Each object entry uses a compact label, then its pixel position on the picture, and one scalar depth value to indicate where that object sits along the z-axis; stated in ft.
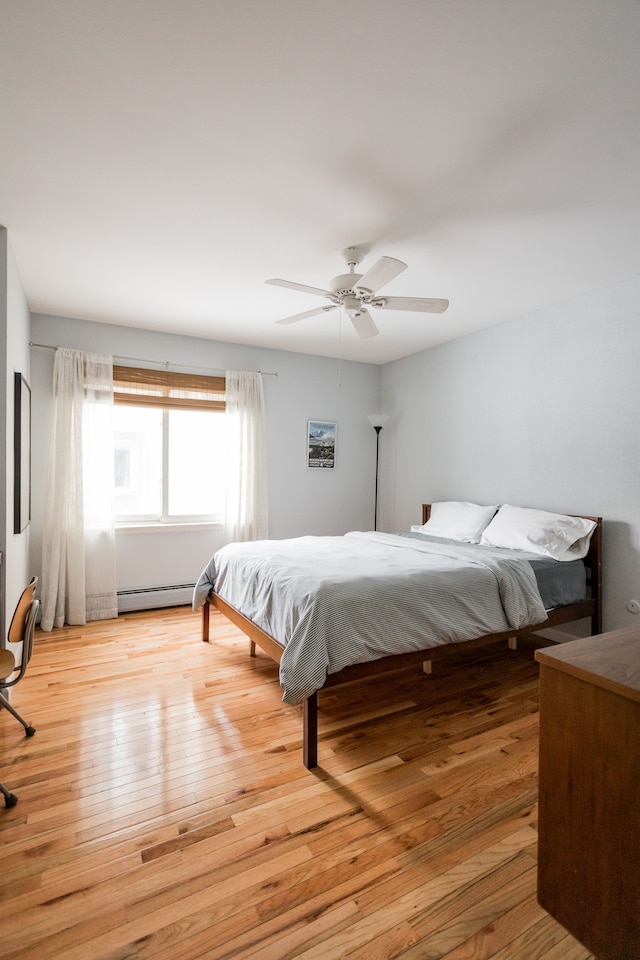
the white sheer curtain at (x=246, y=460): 15.35
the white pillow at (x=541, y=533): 10.54
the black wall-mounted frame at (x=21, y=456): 9.43
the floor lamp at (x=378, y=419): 16.90
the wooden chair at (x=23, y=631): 6.89
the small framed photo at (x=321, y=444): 17.12
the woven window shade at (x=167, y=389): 14.01
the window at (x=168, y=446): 14.37
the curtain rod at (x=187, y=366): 14.21
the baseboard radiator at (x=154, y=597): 14.12
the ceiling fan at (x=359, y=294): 7.96
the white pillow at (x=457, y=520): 12.83
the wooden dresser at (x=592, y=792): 3.60
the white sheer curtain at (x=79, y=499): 12.75
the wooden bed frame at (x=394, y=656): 6.90
